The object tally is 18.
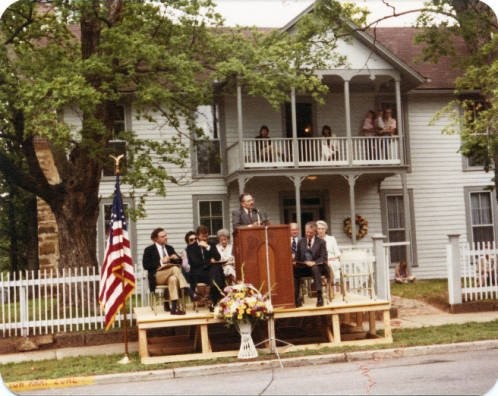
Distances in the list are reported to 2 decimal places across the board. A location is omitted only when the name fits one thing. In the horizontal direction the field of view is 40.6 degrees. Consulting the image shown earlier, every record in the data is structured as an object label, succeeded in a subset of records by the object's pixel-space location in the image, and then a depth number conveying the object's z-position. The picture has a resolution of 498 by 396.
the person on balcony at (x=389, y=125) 20.42
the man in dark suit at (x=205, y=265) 10.34
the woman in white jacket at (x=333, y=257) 11.94
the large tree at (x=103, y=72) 11.55
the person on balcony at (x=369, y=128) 20.70
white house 19.70
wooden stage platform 9.58
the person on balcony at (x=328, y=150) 19.67
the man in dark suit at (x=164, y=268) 10.00
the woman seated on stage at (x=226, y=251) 11.37
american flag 9.79
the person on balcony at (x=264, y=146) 19.28
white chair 12.57
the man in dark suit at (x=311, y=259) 10.37
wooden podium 9.60
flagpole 9.57
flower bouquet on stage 9.20
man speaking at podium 10.12
